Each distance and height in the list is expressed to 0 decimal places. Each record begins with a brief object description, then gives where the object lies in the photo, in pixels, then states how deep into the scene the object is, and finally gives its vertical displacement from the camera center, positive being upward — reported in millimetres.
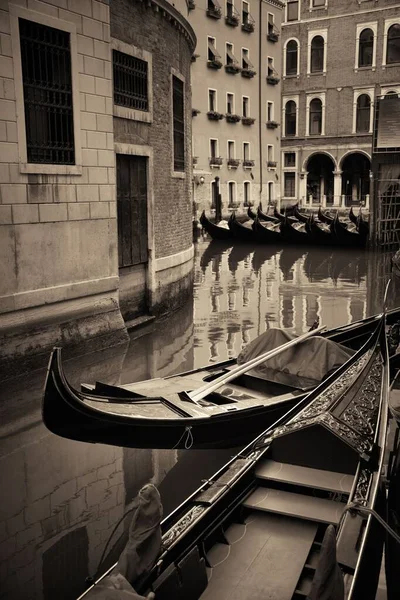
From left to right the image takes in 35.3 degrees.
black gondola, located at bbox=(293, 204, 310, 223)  21522 -707
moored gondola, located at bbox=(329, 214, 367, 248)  17906 -1119
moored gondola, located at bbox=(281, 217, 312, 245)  19016 -1125
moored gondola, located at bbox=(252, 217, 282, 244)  19375 -1108
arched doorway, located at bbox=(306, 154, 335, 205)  28172 +847
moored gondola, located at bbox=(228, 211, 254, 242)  19752 -1029
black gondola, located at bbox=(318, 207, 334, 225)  20359 -714
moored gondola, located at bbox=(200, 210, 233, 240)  20078 -1009
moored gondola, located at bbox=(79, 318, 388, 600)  2611 -1528
